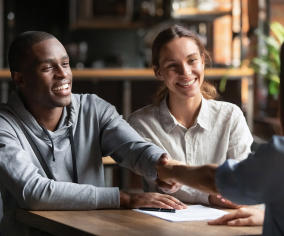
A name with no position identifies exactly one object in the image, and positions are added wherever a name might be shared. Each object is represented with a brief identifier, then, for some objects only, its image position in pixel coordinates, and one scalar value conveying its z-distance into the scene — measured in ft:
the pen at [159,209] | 7.43
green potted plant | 15.31
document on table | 7.12
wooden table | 6.60
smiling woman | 8.67
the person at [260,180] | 5.75
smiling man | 7.51
